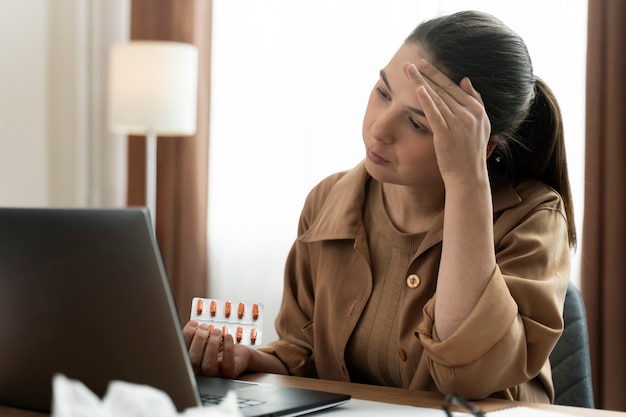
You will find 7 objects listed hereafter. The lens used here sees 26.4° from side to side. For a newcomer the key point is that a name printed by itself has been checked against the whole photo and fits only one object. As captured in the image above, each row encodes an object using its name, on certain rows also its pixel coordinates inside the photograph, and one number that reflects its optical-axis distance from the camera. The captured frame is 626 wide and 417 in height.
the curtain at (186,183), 3.94
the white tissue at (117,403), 0.93
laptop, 1.34
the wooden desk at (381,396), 1.54
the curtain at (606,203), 2.99
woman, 1.68
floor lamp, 3.65
